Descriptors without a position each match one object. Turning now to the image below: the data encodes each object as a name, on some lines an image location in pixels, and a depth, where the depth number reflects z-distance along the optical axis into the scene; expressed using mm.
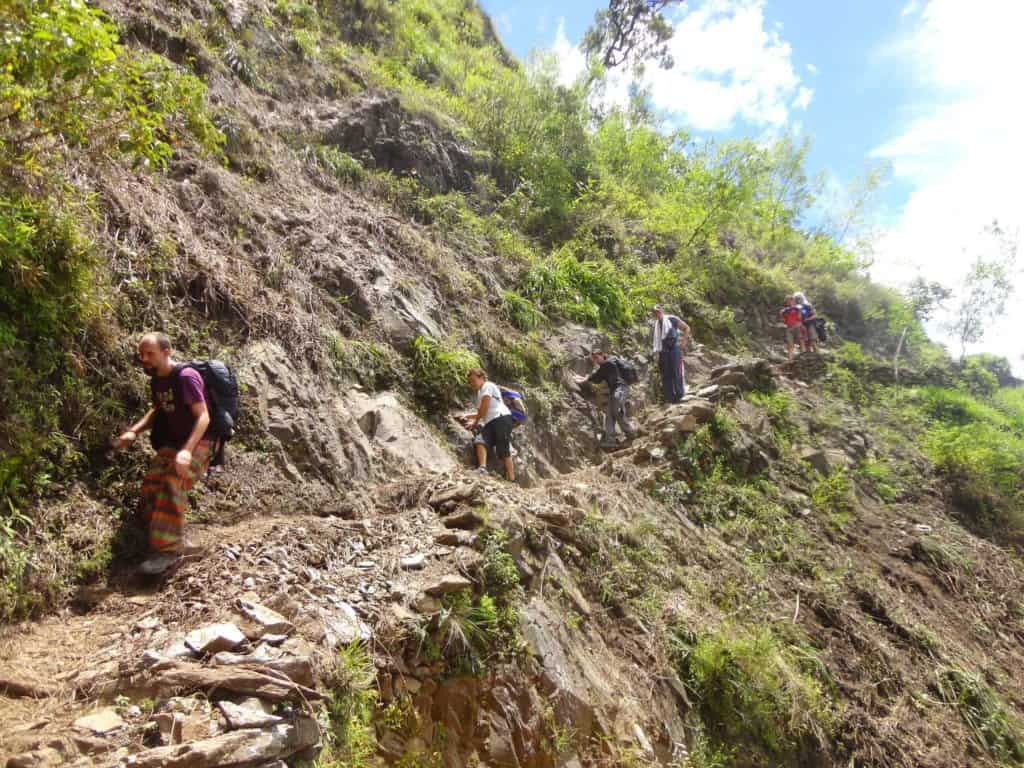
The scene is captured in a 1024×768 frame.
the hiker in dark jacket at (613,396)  9953
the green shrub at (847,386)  14633
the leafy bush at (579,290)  11453
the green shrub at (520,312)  10414
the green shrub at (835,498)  9945
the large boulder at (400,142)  11320
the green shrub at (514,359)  9281
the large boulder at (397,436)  6461
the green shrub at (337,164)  10031
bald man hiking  4089
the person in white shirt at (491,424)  7398
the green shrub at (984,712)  6820
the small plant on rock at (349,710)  3156
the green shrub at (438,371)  7742
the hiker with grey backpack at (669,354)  11133
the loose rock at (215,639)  3090
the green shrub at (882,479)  11307
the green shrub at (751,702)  5594
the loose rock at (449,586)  4184
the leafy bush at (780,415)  11594
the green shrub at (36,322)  3910
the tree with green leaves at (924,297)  21736
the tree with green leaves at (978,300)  24562
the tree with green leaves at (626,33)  24656
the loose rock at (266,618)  3350
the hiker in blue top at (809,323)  15328
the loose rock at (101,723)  2590
